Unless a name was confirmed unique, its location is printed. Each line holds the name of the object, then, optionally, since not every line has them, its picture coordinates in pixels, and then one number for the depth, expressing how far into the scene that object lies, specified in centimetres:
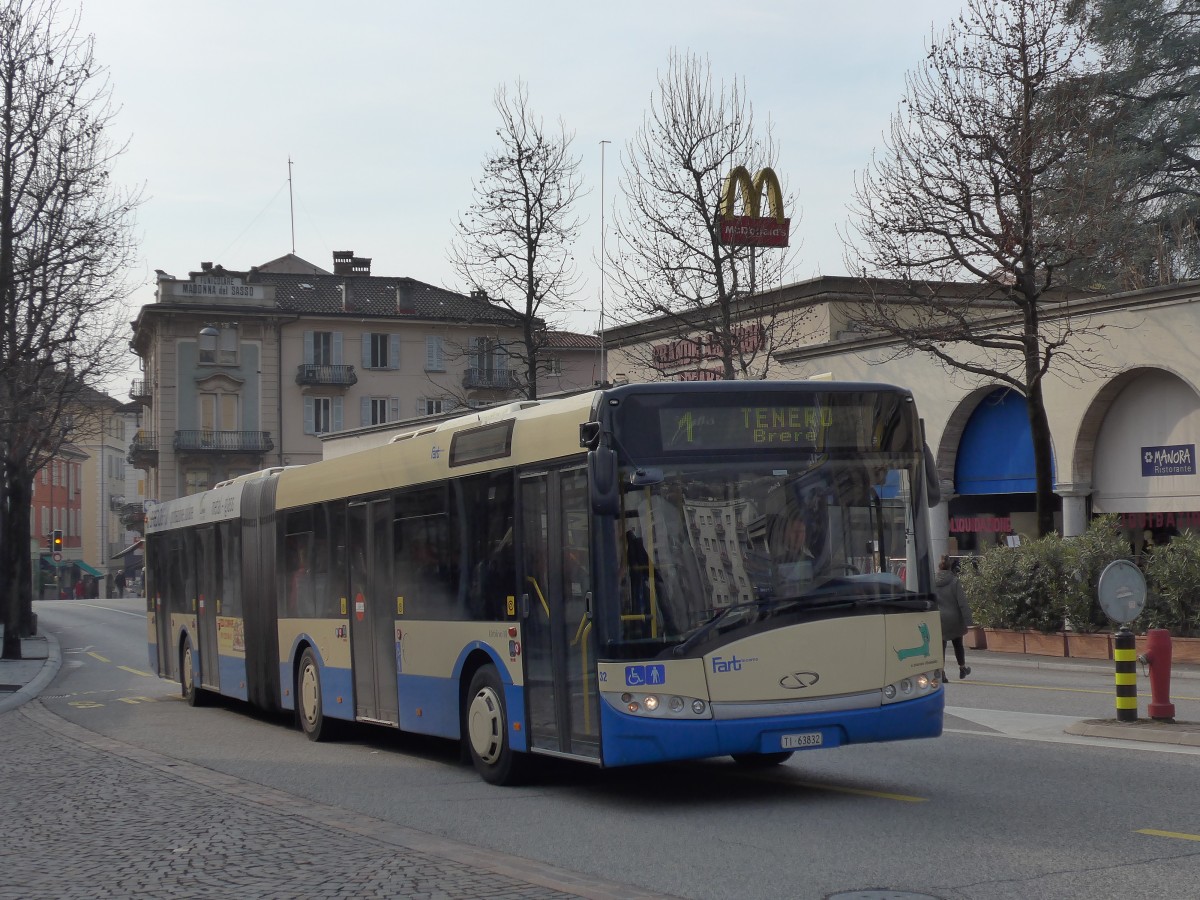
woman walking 1877
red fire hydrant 1320
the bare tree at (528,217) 3825
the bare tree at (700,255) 3425
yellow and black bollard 1300
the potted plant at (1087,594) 2369
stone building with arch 2888
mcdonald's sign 3481
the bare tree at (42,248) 2866
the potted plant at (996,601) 2511
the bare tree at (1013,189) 2697
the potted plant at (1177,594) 2188
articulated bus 1000
